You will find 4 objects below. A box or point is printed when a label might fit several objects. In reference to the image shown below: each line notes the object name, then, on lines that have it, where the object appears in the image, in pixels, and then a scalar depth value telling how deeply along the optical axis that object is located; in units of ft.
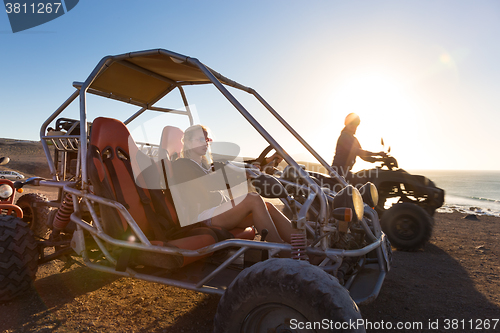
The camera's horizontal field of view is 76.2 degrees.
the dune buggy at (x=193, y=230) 5.69
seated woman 9.18
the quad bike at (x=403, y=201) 16.92
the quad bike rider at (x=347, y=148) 17.63
